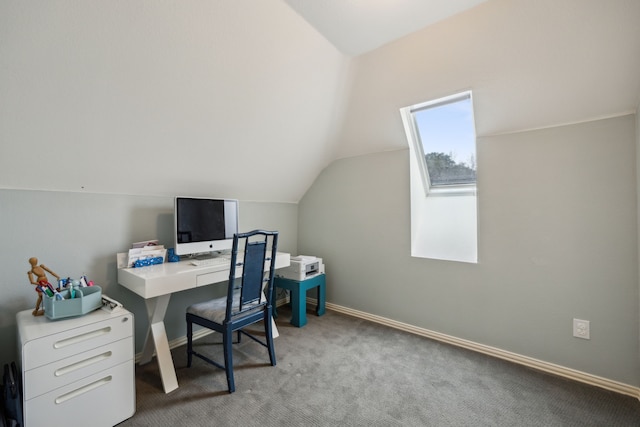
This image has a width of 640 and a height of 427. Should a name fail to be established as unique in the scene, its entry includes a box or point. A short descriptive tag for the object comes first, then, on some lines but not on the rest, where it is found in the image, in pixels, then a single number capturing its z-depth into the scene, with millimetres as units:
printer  2811
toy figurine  1499
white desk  1709
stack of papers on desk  1966
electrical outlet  1903
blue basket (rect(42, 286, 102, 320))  1415
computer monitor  2150
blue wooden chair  1782
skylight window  2423
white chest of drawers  1256
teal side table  2746
